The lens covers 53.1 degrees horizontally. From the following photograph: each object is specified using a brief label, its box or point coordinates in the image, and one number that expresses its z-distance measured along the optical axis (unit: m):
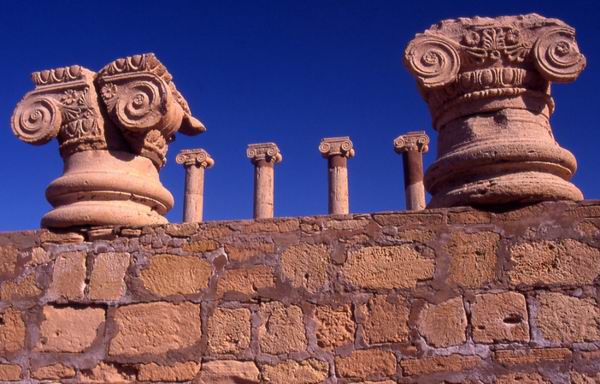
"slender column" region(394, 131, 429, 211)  15.38
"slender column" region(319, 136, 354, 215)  16.39
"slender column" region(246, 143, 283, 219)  16.81
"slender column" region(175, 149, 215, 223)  17.45
